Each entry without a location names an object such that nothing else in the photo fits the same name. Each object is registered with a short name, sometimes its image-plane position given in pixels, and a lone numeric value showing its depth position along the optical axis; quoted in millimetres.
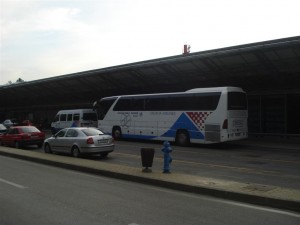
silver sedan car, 17406
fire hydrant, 11789
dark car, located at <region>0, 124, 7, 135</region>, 30031
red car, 23547
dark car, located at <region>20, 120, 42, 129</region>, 40875
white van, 32844
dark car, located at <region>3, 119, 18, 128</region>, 46875
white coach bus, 21714
